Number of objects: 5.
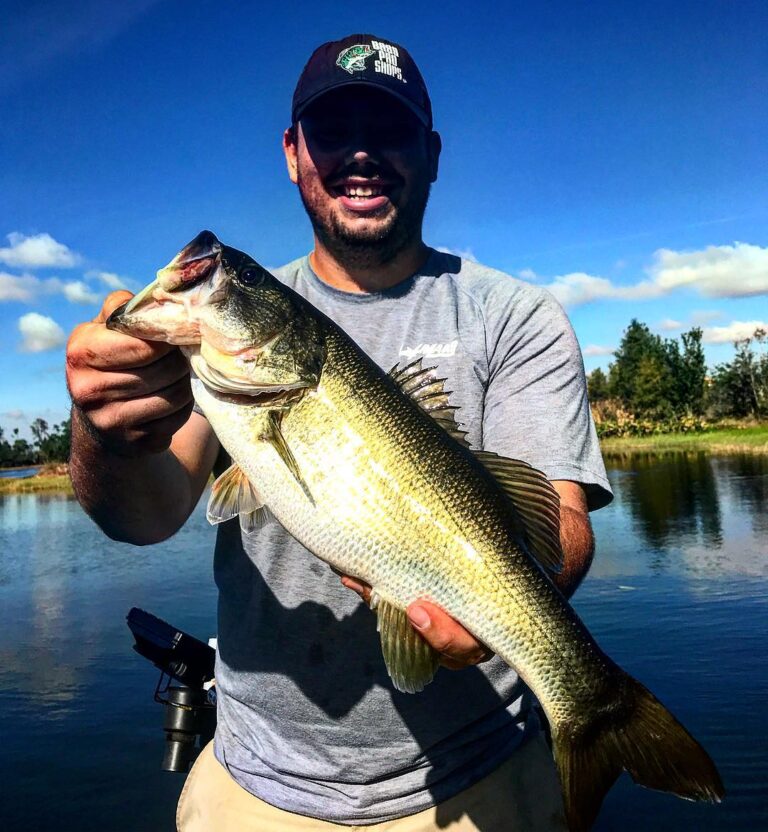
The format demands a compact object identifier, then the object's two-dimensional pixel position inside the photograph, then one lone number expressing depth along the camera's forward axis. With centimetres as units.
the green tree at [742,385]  6575
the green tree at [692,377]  6650
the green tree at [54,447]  9950
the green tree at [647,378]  6781
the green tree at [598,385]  7994
